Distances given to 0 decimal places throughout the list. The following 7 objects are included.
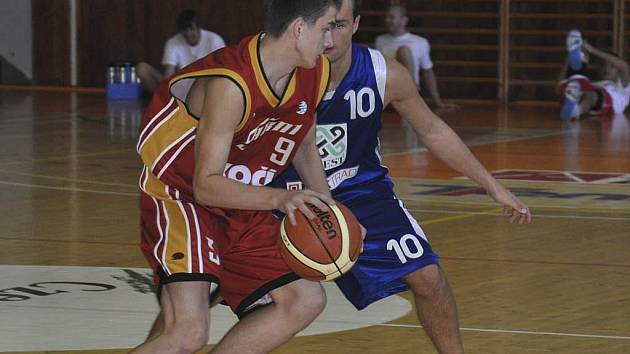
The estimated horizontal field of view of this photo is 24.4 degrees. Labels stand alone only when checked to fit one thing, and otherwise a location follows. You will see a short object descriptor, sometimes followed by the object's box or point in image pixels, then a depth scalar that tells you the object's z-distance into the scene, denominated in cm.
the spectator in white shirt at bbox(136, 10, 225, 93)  1748
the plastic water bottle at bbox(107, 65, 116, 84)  2081
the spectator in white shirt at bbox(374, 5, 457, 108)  1825
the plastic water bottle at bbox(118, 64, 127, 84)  2080
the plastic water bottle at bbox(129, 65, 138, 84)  2089
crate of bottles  2081
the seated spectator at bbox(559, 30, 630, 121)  1725
